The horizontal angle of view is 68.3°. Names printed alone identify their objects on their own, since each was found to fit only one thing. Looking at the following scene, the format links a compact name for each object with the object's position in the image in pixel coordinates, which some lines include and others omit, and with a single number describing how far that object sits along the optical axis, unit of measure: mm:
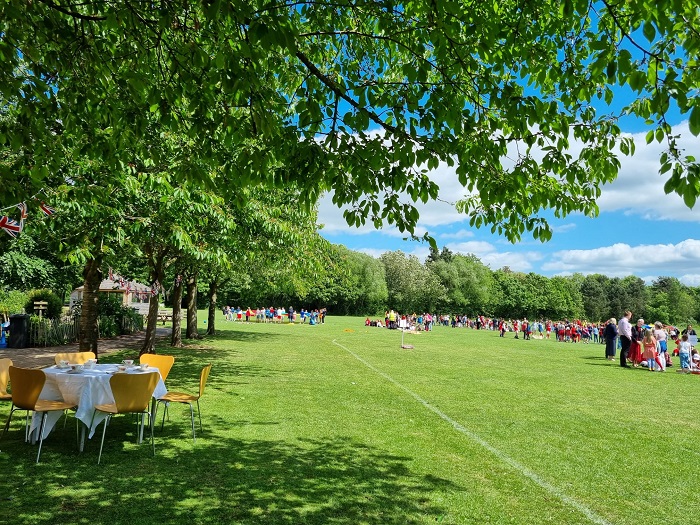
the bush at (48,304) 25391
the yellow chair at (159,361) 8844
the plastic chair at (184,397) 7637
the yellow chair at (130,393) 6652
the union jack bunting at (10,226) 8508
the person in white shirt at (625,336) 19645
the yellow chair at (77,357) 9040
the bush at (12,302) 25156
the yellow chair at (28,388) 6691
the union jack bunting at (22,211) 8102
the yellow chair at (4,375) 7641
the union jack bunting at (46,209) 8441
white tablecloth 6707
